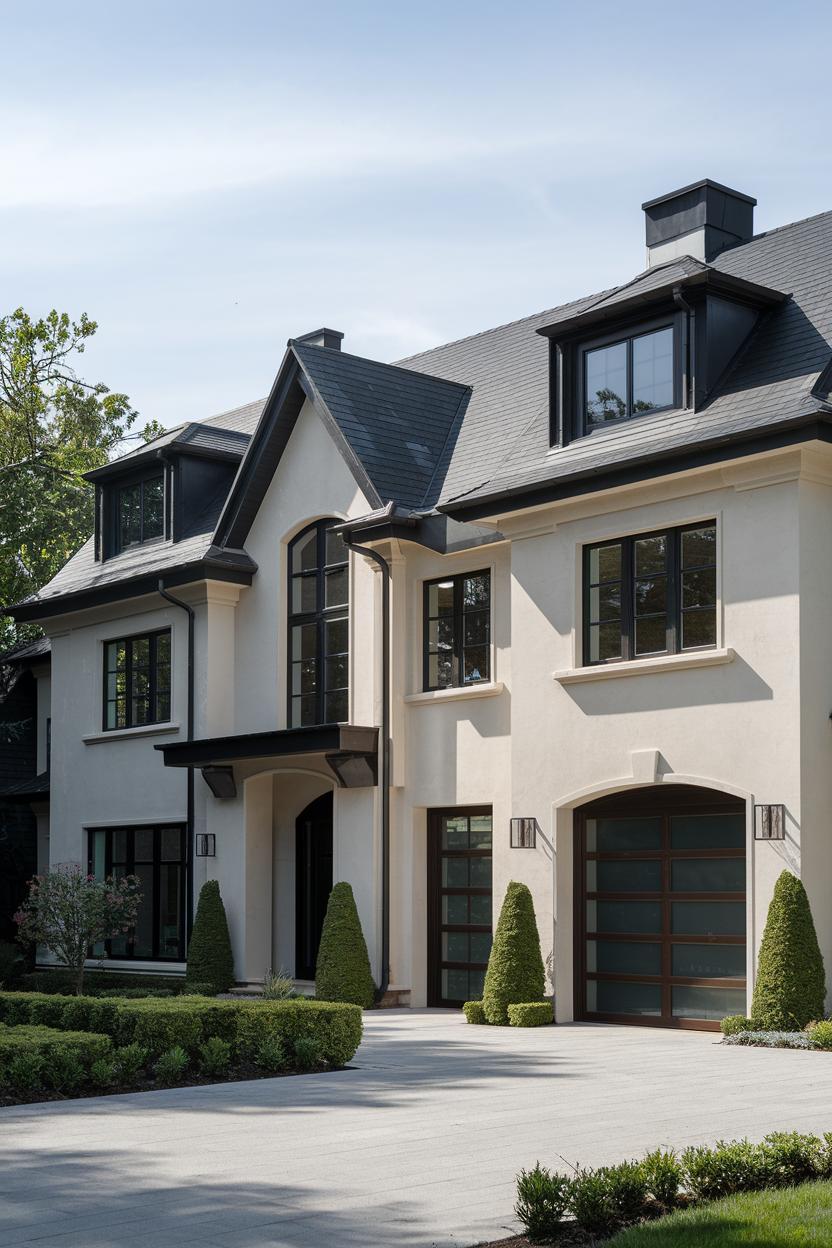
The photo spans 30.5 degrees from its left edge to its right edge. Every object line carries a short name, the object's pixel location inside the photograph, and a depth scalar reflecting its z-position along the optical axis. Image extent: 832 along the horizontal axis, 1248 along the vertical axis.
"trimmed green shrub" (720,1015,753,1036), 15.41
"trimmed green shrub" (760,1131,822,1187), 7.55
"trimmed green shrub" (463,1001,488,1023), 17.94
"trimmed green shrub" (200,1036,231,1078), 12.36
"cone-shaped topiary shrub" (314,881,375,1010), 19.92
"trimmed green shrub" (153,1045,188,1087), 12.20
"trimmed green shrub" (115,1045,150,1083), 12.09
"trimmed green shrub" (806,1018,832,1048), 14.25
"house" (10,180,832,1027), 16.48
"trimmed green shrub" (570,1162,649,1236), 6.85
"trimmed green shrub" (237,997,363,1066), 12.88
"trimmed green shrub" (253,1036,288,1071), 12.72
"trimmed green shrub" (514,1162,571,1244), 6.83
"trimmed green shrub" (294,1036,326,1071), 12.90
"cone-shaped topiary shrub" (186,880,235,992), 22.47
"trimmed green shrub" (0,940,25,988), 24.88
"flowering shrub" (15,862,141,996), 22.88
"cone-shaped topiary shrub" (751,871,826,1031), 15.23
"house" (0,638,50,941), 30.17
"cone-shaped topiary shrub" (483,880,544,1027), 17.72
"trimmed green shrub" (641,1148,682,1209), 7.18
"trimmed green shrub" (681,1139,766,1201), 7.38
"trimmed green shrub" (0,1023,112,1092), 11.51
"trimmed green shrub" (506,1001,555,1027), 17.41
